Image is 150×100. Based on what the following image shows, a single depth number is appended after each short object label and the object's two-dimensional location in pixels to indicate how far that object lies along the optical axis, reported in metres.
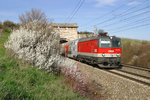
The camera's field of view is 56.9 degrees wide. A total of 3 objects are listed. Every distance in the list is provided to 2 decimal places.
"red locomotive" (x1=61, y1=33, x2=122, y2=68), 12.34
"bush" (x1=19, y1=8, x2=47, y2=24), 23.95
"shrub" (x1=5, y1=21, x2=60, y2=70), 7.43
